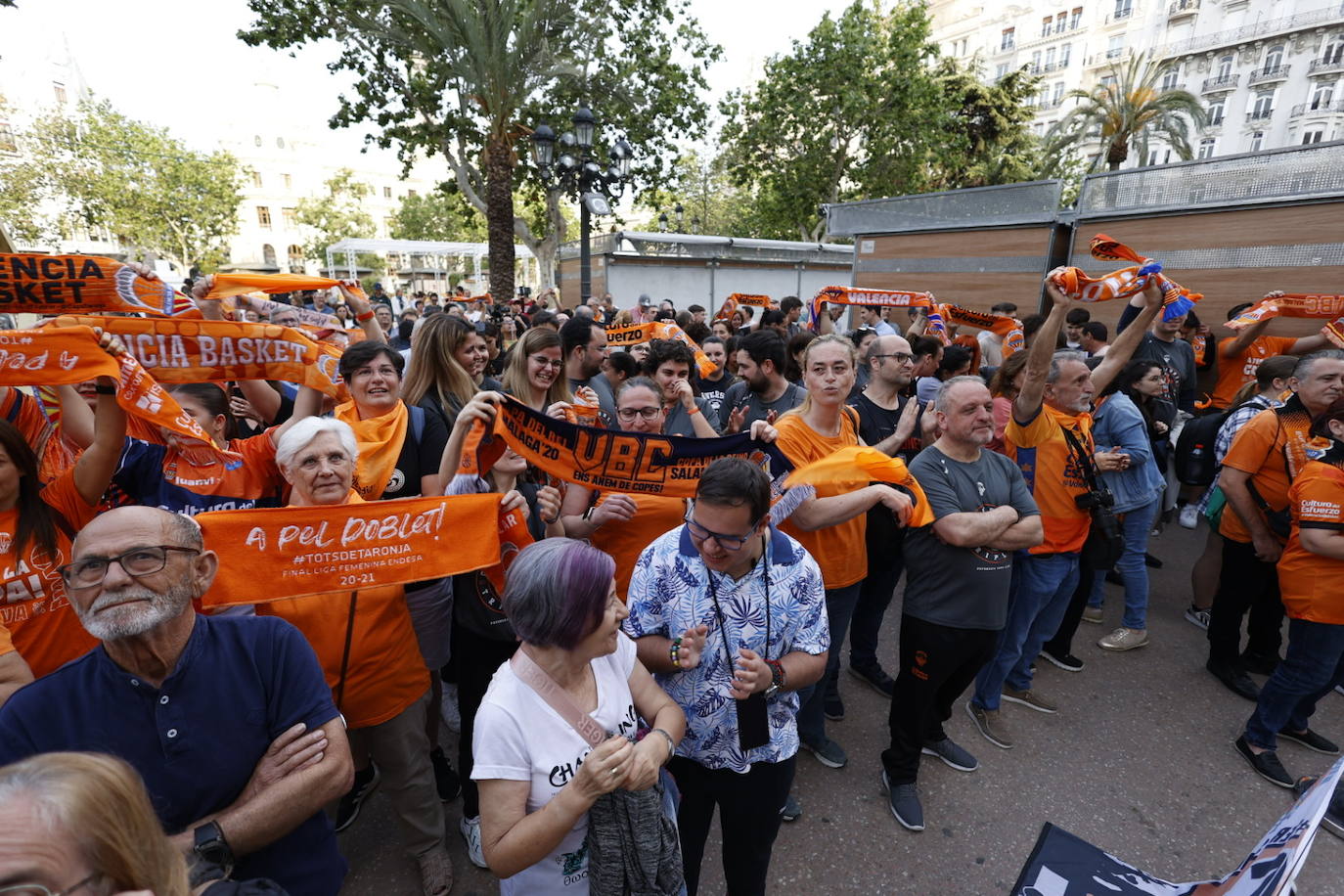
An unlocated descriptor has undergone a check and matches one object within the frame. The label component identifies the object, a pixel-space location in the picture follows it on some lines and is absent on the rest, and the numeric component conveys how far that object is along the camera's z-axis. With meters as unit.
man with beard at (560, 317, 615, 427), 4.87
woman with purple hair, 1.53
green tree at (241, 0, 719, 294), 14.02
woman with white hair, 2.39
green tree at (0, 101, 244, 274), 28.58
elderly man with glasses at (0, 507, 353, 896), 1.64
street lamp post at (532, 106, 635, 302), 11.54
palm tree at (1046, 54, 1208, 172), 21.70
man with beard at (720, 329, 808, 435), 4.29
